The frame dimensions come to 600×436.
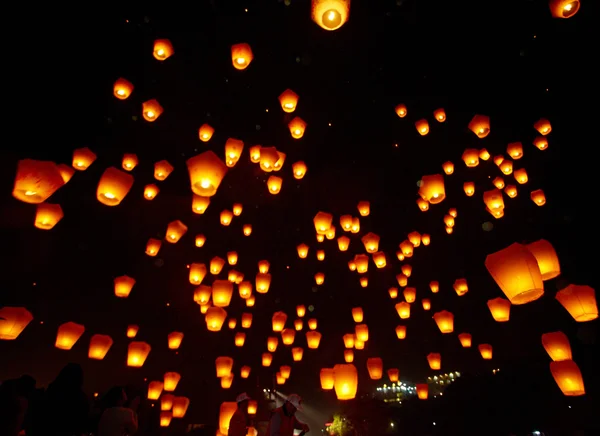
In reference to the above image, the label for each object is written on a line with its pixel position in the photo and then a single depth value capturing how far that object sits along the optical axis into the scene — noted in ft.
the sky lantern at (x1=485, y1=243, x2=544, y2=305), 14.15
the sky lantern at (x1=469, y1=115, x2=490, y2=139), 28.22
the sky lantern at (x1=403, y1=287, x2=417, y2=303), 39.18
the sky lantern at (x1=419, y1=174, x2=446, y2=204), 25.84
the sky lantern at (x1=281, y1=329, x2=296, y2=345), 41.45
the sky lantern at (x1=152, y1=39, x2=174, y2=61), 22.71
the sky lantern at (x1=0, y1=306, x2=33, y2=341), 24.09
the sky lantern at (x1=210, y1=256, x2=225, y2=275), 36.68
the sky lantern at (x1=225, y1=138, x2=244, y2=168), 25.64
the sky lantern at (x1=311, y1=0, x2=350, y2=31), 11.28
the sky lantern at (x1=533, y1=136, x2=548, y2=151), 30.63
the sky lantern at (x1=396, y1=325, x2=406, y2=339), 41.48
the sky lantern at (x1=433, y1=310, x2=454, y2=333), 33.27
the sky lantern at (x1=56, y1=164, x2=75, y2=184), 24.50
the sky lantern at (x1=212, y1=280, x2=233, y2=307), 29.60
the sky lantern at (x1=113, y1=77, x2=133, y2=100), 24.30
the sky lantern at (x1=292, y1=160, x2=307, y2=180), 31.78
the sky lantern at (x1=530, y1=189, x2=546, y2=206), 32.04
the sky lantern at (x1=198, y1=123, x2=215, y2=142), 28.96
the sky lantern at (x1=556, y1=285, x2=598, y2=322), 20.21
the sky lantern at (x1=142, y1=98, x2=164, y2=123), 25.80
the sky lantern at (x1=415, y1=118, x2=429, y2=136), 31.01
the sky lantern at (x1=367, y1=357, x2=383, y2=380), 35.43
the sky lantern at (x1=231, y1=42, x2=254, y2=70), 22.35
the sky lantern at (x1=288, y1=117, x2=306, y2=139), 27.07
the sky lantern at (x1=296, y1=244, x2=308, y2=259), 40.52
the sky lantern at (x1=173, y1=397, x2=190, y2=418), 42.65
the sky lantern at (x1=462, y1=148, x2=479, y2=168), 30.42
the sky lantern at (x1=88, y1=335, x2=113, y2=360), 30.14
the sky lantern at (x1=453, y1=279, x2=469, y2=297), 37.24
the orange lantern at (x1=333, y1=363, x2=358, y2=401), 28.02
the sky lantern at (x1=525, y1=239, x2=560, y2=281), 19.72
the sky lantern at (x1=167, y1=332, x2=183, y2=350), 39.09
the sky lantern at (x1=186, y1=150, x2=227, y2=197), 18.56
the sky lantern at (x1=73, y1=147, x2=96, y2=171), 25.34
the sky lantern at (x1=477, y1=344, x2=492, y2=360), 38.14
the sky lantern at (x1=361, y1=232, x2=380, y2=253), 33.35
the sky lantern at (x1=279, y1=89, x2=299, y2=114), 24.86
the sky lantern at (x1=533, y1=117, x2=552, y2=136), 30.35
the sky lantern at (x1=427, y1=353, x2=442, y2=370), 41.32
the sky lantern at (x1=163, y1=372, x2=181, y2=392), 39.11
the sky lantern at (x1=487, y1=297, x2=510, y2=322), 28.40
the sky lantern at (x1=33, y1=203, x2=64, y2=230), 24.35
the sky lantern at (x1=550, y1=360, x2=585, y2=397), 22.12
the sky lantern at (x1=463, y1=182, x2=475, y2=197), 34.24
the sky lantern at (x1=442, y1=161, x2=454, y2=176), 34.88
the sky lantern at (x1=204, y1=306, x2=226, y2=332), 31.42
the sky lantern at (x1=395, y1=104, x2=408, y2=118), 30.12
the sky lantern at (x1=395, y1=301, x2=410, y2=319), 37.60
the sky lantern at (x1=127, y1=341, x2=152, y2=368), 31.94
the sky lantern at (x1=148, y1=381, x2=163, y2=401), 40.08
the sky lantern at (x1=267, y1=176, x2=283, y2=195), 30.55
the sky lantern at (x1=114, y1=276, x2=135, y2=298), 30.83
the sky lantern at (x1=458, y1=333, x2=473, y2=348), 38.96
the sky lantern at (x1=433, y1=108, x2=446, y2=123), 30.94
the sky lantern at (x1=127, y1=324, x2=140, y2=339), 39.88
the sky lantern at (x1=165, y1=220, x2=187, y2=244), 32.32
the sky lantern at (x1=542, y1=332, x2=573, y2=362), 23.41
